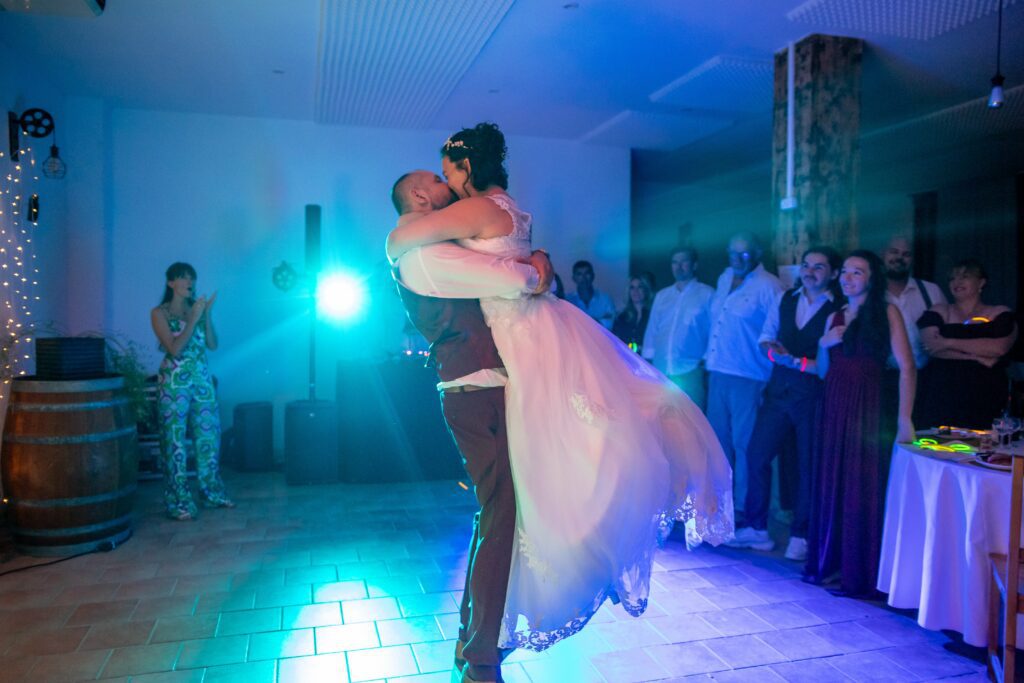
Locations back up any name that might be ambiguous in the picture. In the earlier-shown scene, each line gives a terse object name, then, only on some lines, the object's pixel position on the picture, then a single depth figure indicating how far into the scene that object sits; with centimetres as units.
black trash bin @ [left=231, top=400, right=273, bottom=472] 610
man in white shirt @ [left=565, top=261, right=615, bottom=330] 717
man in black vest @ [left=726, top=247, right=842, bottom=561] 381
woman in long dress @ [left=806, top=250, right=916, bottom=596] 322
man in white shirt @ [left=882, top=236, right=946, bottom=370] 423
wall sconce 461
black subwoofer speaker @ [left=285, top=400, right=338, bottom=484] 568
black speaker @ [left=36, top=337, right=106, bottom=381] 383
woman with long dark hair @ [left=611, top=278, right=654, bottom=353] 621
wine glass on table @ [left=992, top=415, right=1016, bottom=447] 265
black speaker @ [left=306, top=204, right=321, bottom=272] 613
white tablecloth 248
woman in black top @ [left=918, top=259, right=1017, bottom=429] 395
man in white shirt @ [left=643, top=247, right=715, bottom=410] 480
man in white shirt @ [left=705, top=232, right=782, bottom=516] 430
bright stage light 685
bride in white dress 197
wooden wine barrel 369
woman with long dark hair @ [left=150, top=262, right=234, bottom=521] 455
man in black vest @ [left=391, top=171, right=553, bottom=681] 208
